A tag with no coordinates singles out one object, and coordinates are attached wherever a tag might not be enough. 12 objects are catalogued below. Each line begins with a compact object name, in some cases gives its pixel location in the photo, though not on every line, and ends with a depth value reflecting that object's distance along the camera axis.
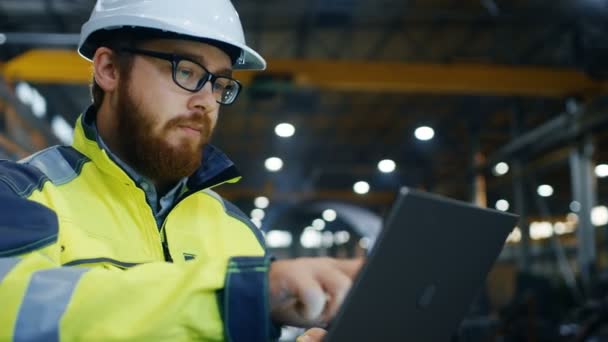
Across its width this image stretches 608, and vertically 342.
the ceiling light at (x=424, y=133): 9.54
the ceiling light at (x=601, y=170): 10.27
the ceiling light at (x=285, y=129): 8.18
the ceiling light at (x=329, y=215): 17.56
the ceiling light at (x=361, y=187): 15.60
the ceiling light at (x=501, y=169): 11.54
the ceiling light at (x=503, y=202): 13.12
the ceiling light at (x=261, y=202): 15.55
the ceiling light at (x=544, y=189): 12.77
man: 0.75
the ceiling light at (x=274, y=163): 12.66
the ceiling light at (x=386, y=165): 12.78
